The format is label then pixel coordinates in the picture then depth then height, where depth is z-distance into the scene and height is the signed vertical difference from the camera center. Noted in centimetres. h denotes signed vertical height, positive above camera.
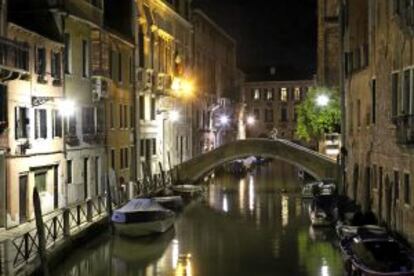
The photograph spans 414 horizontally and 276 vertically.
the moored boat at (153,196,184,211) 3358 -305
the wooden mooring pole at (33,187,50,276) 1781 -236
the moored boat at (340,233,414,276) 1616 -277
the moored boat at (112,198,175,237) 2614 -294
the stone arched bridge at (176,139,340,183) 4269 -128
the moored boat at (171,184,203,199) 3941 -297
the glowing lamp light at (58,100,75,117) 2736 +94
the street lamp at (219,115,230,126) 6469 +109
